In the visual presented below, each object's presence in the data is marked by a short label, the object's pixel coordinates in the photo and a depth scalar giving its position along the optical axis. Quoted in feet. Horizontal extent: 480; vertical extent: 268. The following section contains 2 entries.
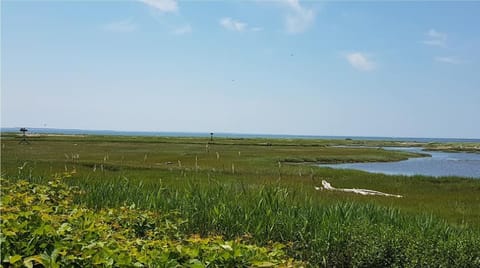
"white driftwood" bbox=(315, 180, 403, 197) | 62.77
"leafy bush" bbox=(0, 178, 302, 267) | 8.39
